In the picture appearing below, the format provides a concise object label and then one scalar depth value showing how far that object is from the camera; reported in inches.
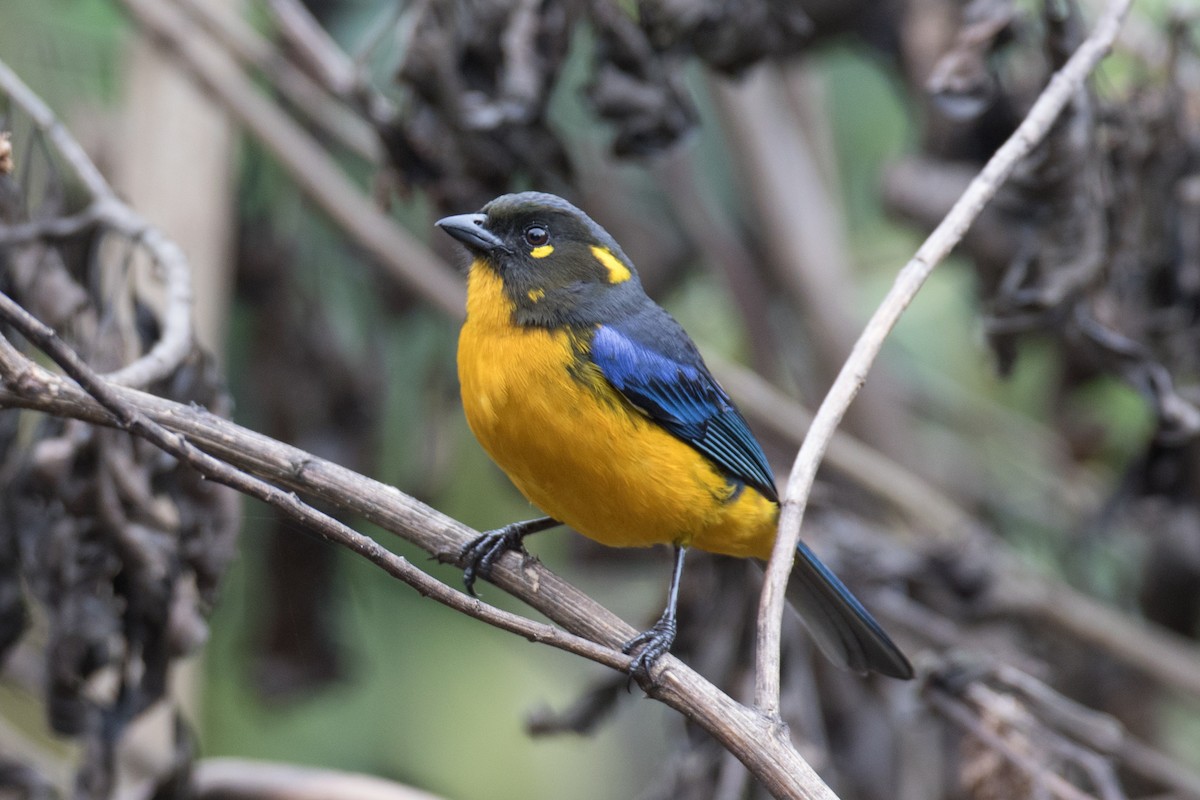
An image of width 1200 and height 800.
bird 230.4
